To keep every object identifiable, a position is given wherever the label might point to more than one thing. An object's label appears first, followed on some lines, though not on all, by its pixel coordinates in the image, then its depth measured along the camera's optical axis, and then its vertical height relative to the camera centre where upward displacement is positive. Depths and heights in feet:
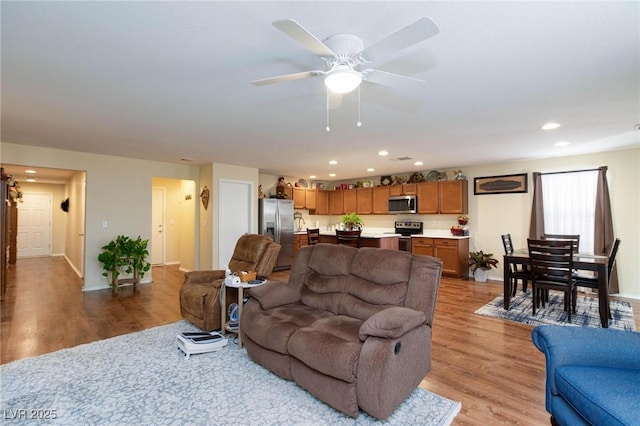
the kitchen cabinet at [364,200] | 26.43 +1.44
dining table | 11.43 -2.00
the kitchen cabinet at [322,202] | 28.99 +1.42
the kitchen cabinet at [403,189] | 23.71 +2.20
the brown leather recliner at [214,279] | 10.78 -2.53
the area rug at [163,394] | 6.41 -4.20
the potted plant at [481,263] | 19.76 -3.00
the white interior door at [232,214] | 20.80 +0.19
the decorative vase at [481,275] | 20.04 -3.79
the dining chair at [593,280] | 12.42 -2.59
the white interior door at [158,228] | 26.78 -1.07
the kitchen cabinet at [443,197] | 21.45 +1.45
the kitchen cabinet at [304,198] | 27.38 +1.69
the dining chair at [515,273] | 14.14 -2.62
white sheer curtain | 17.33 +0.81
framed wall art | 19.58 +2.20
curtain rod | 16.98 +2.69
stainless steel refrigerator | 23.45 -0.50
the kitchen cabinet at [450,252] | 20.62 -2.40
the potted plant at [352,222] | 20.84 -0.35
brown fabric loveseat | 6.11 -2.67
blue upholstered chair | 4.32 -2.48
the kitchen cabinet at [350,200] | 27.43 +1.52
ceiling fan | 4.72 +2.97
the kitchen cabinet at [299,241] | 25.67 -2.05
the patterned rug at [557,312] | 12.09 -4.12
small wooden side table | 9.74 -2.98
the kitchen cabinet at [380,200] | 25.33 +1.45
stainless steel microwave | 23.39 +1.02
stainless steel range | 23.53 -1.09
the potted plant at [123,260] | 16.92 -2.45
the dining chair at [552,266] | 12.13 -1.98
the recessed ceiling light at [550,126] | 11.90 +3.66
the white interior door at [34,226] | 30.48 -1.00
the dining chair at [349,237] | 19.67 -1.31
